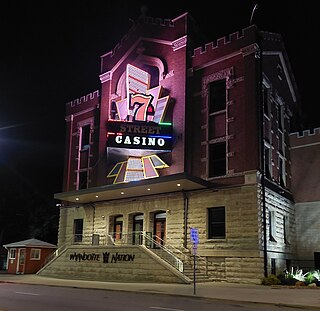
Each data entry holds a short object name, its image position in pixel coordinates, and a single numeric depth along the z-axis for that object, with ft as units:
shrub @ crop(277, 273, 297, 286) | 78.13
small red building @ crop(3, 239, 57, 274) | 125.08
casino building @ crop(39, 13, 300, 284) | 88.53
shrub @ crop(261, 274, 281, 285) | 79.15
